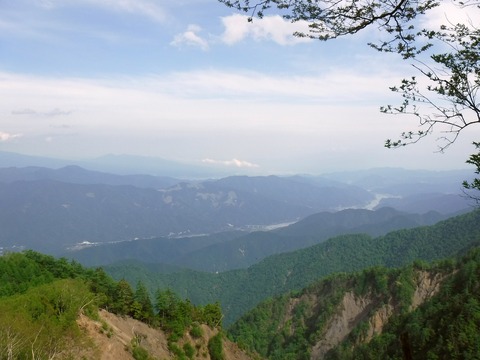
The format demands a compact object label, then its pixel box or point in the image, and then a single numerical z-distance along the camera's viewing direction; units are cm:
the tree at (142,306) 4216
